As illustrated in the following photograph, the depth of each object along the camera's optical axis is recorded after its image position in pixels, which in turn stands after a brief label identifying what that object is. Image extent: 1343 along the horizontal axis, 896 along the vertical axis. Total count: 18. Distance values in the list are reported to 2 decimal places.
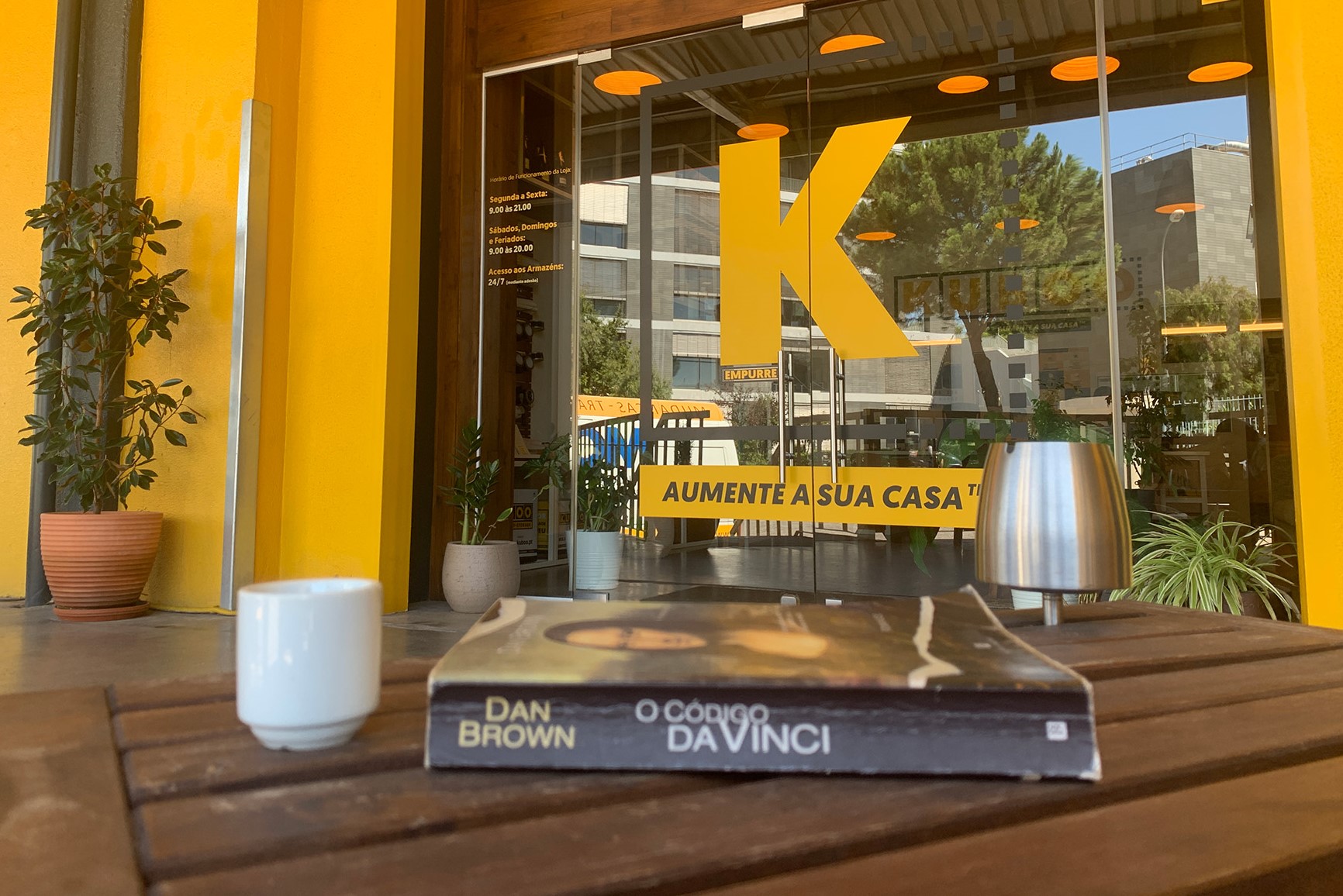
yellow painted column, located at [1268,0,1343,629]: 3.06
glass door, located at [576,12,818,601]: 4.20
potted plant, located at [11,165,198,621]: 3.98
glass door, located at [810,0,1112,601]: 3.77
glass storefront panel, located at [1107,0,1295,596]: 3.46
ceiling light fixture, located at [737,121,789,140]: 4.28
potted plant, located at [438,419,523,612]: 4.40
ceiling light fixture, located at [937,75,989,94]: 3.93
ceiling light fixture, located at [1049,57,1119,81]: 3.72
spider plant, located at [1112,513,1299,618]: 3.16
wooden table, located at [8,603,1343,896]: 0.46
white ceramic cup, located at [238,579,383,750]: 0.62
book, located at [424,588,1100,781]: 0.57
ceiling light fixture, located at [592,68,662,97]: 4.57
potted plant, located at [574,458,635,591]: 4.54
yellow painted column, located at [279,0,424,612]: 4.38
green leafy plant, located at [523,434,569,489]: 4.76
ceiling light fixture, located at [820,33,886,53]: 4.09
